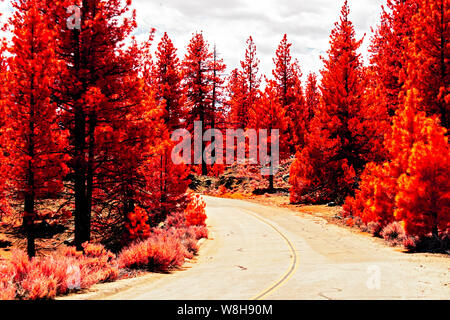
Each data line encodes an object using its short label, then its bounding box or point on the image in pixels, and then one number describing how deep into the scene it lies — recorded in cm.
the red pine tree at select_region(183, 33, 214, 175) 4541
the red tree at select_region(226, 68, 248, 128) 6084
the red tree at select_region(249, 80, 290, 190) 3825
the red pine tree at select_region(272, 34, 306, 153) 4950
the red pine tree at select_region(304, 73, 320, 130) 6019
